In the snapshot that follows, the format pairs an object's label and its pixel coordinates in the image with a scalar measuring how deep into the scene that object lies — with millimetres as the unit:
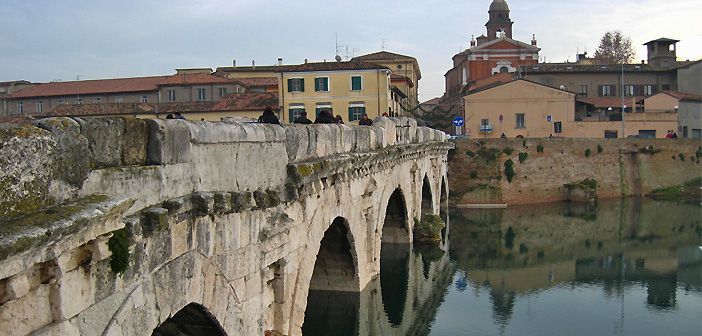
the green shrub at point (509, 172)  39281
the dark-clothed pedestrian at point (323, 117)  15555
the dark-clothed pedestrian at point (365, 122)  19033
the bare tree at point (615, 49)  74438
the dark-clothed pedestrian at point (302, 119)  13613
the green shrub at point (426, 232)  25881
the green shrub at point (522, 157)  39688
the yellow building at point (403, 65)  58884
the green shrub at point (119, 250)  5098
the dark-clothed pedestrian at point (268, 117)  12453
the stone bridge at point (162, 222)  4234
